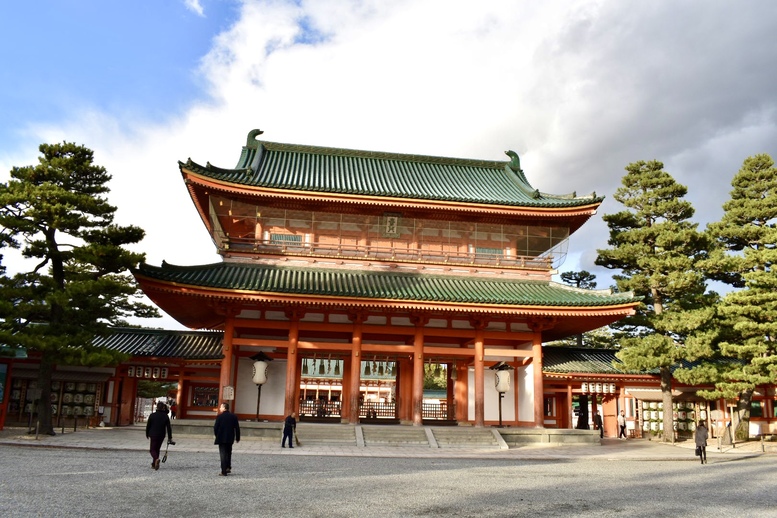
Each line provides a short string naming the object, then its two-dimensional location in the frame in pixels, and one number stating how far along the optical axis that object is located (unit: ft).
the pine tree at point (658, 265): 99.35
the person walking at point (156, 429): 50.44
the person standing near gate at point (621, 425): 112.16
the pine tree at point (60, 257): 76.28
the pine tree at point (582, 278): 148.46
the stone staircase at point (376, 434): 80.89
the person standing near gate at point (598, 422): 111.97
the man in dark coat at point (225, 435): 48.51
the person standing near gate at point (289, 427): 74.59
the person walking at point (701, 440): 73.72
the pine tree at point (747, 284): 97.81
